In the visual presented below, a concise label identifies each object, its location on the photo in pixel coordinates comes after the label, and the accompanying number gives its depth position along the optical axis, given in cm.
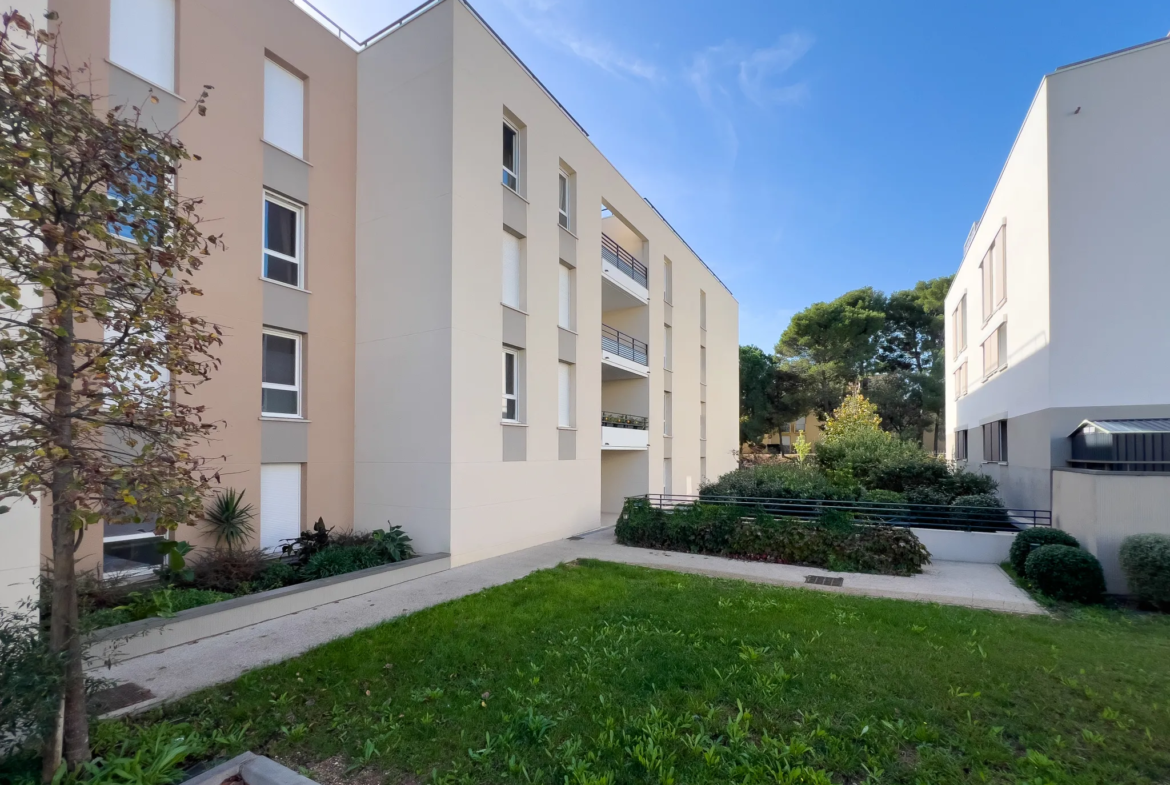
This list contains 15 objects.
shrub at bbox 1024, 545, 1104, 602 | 746
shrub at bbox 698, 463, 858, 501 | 1237
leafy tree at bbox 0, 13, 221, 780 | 270
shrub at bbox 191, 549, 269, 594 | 719
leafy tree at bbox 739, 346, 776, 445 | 3644
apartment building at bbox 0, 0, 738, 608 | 829
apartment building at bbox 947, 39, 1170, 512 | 1014
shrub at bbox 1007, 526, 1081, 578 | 861
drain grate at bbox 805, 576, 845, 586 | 845
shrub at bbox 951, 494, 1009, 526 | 1031
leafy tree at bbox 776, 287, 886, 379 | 3388
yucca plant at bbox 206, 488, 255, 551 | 807
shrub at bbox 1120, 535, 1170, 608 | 698
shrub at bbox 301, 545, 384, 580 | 799
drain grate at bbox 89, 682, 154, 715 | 423
